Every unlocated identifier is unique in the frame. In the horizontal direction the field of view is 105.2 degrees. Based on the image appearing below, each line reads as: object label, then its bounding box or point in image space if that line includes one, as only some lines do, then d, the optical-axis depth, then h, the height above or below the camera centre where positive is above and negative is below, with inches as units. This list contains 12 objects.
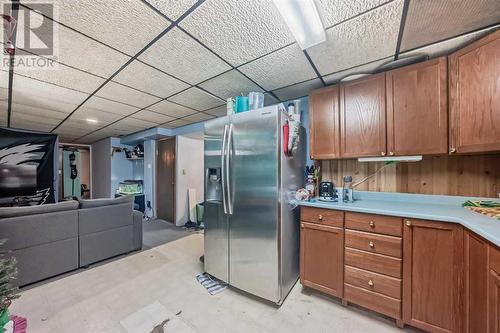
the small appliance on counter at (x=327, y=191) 83.2 -10.4
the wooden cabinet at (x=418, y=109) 61.4 +19.8
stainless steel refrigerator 68.1 -14.2
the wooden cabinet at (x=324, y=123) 80.0 +19.4
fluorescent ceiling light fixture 42.3 +36.0
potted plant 39.9 -26.4
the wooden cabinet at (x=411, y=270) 44.3 -30.2
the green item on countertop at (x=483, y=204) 58.9 -11.6
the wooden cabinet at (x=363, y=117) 71.3 +19.5
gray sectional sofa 77.8 -31.1
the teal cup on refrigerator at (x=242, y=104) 80.6 +26.9
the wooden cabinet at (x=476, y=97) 50.4 +20.0
